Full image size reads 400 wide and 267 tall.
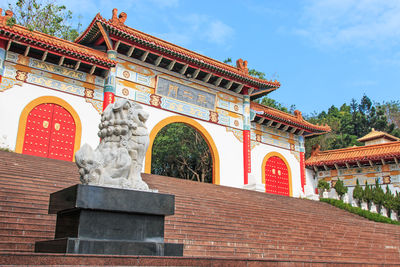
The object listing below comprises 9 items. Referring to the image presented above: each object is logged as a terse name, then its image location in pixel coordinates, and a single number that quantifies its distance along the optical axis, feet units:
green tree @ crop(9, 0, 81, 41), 73.56
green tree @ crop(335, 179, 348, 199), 73.20
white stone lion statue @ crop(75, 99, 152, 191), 16.67
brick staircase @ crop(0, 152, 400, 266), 17.80
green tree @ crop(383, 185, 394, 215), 68.44
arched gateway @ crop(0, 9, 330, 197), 43.80
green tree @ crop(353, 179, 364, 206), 71.07
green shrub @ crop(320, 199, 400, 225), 60.85
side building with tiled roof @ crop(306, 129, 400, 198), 73.67
